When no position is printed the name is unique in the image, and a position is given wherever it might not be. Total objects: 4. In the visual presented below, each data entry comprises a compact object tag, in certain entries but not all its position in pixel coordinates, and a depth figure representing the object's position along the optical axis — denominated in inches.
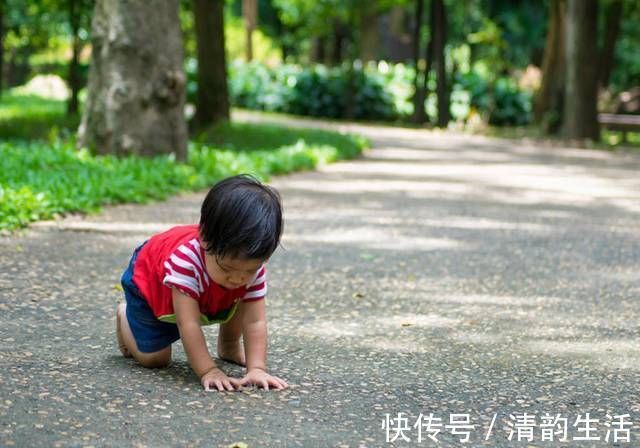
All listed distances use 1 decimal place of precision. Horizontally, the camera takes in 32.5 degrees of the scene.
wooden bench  804.6
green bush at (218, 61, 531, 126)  1132.5
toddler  139.3
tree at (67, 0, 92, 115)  718.5
